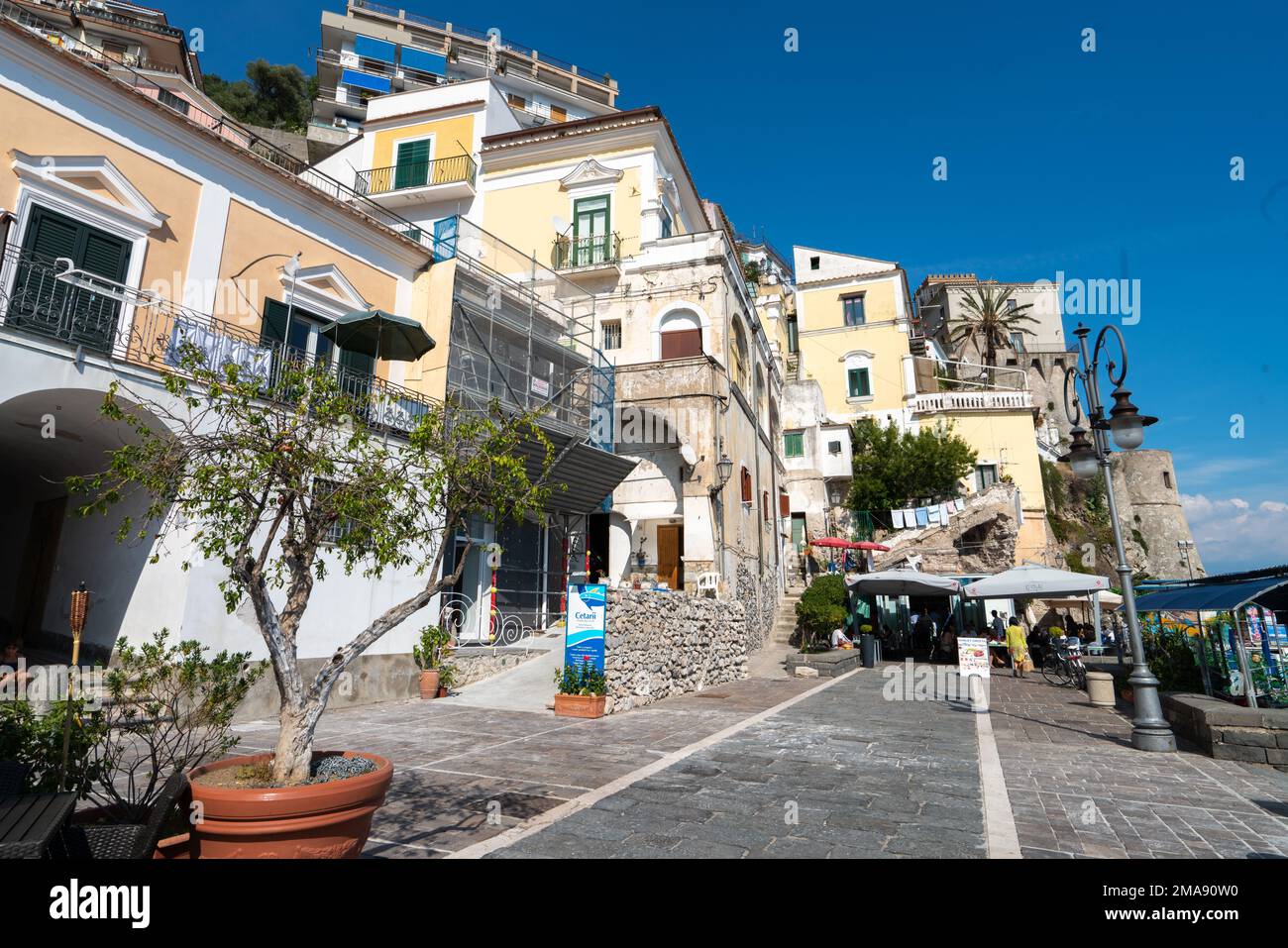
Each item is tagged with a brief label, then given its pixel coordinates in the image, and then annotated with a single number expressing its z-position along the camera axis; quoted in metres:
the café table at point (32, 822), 2.09
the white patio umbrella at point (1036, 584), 16.98
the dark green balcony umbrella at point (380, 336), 8.50
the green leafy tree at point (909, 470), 32.72
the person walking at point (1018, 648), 18.53
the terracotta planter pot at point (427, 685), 11.86
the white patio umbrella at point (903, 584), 19.25
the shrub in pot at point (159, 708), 3.43
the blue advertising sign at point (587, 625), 10.93
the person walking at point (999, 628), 23.22
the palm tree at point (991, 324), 42.66
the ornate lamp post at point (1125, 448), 8.43
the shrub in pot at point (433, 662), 11.88
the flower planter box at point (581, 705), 10.46
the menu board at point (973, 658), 12.59
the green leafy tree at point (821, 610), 20.73
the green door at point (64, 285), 8.16
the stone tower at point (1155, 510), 52.56
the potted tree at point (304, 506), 3.25
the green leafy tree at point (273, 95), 47.28
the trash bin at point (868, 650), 20.05
